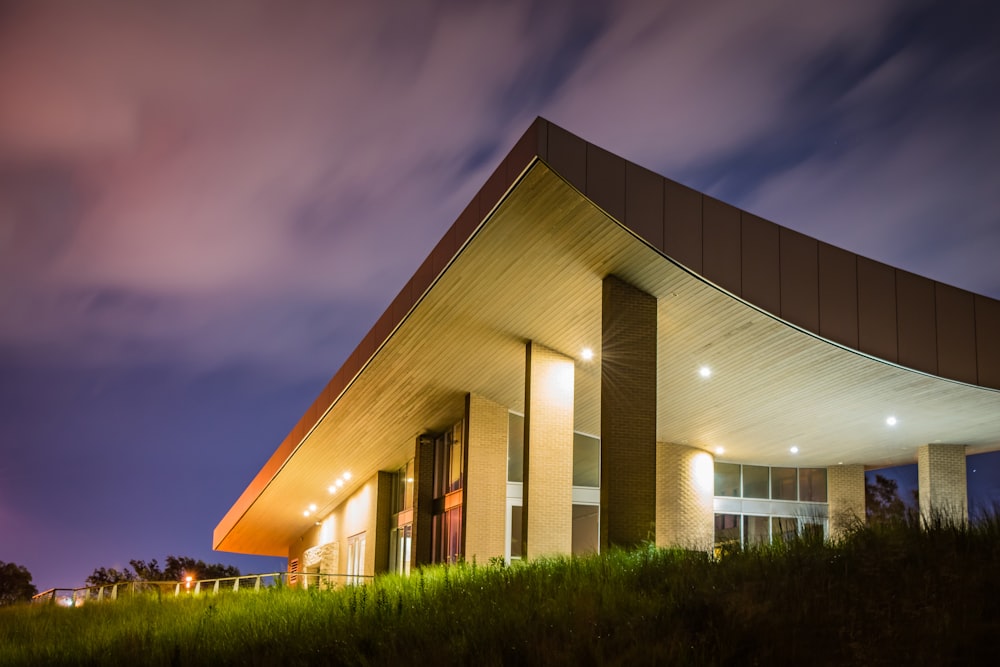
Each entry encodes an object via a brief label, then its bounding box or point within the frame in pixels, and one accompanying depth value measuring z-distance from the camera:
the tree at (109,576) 86.39
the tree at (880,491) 49.81
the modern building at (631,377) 15.26
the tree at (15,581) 73.00
